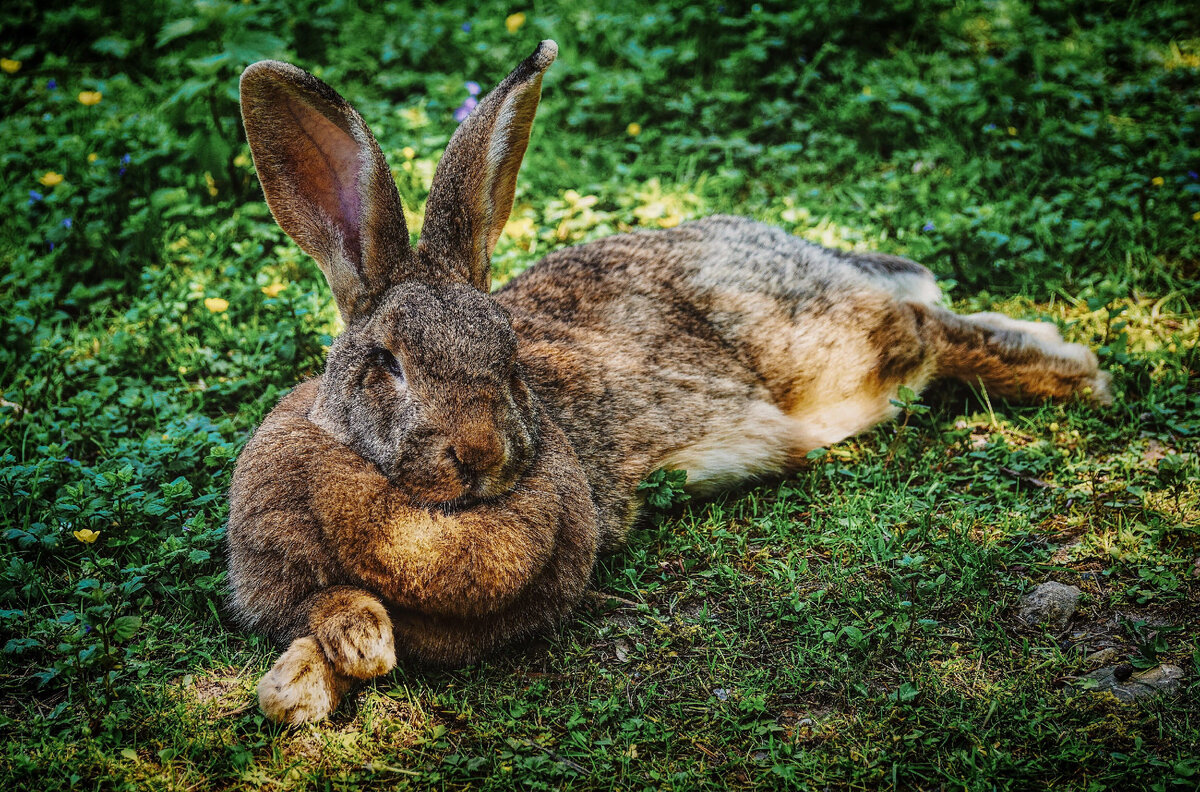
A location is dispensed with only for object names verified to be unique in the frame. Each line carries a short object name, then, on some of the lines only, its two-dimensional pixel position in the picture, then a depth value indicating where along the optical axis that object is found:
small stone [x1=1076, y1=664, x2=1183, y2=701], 2.93
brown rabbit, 3.03
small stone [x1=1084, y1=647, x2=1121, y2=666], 3.09
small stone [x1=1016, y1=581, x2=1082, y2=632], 3.30
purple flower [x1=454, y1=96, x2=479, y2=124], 6.44
